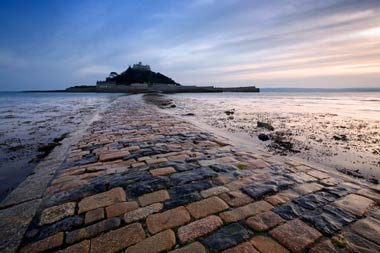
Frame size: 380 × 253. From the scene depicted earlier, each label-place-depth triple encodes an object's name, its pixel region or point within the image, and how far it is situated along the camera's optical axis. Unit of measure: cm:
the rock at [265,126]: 738
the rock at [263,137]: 583
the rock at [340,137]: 586
